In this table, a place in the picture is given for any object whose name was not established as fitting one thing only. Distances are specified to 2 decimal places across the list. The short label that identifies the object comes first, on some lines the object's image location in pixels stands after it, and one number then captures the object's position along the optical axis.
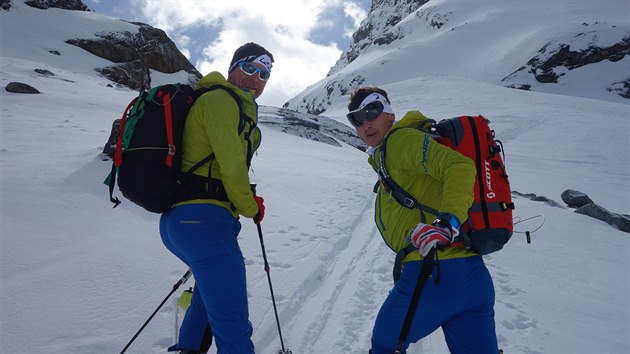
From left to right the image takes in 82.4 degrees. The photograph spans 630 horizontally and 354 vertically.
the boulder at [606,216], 8.16
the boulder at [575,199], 10.55
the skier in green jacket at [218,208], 2.29
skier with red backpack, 1.98
